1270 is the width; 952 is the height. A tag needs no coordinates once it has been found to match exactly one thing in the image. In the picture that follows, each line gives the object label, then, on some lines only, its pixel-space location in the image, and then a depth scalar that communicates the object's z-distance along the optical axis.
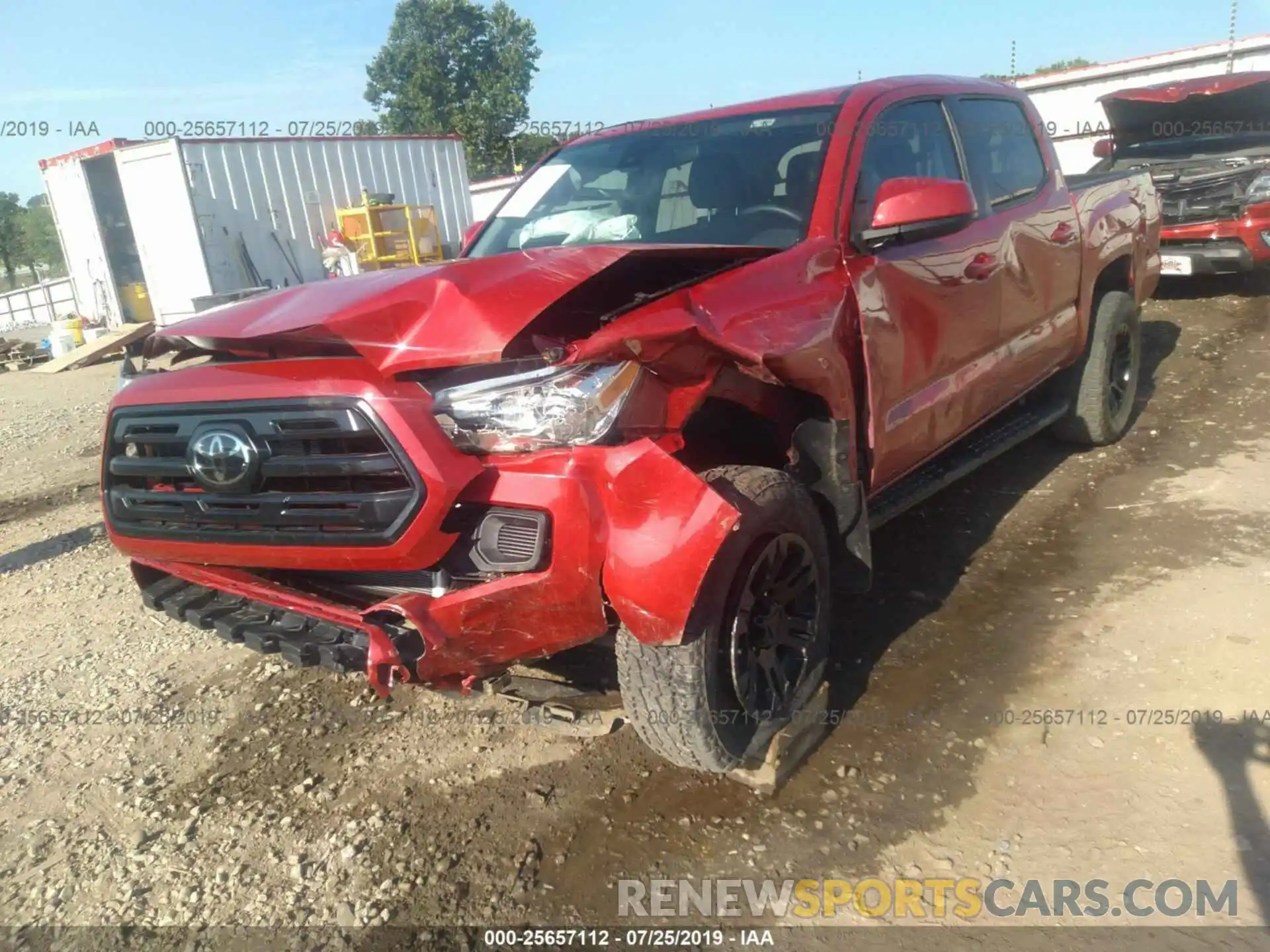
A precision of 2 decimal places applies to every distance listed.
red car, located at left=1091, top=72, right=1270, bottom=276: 7.73
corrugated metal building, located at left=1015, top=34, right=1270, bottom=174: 11.78
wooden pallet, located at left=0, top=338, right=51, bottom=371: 14.86
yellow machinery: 14.83
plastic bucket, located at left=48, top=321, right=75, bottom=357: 14.72
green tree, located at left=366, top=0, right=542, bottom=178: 39.25
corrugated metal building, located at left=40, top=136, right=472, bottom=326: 13.90
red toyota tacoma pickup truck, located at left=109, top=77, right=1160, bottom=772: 2.12
